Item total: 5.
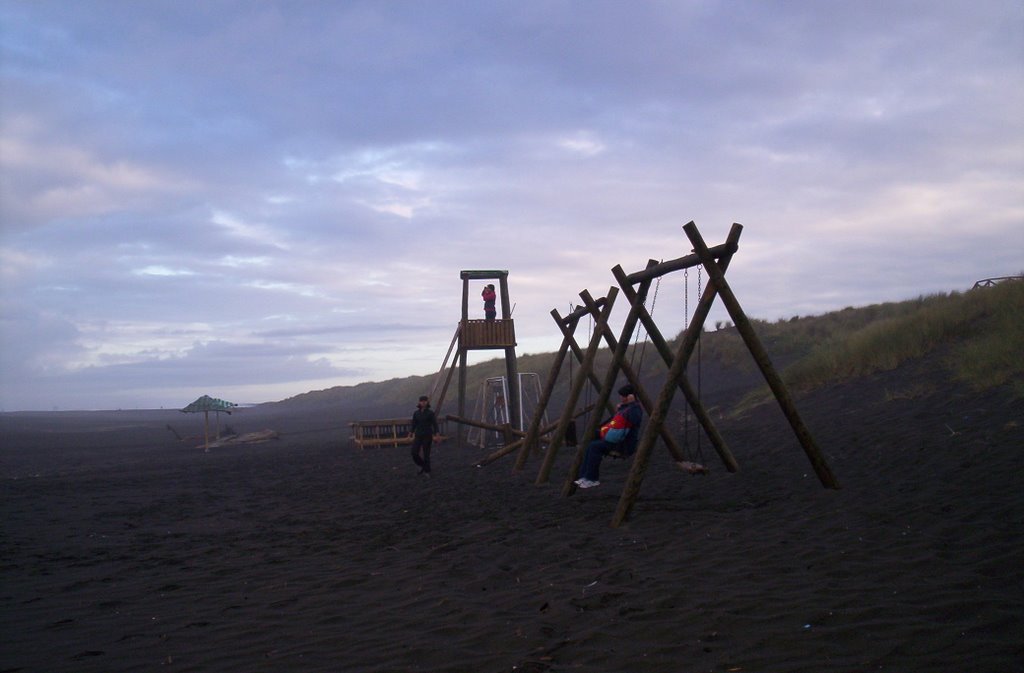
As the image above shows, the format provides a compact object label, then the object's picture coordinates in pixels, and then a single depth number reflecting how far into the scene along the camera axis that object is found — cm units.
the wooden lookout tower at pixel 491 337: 1891
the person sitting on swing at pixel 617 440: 972
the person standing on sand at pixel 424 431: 1441
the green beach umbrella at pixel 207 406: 2800
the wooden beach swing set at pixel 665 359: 805
